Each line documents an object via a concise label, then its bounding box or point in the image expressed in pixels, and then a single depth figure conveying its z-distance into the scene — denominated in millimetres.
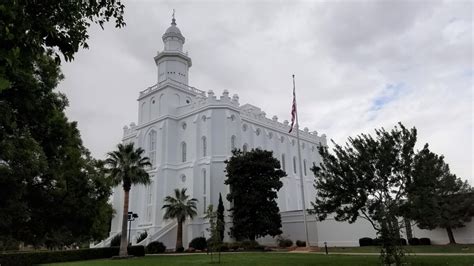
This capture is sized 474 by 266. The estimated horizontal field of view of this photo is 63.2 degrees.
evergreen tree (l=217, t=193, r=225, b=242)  40969
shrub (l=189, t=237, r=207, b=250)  40562
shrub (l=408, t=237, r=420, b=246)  35375
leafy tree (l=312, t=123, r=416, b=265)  16625
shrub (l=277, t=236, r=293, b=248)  40500
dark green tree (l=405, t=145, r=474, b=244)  16516
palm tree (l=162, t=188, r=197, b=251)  42250
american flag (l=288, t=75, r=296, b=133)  36469
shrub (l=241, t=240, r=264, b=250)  36531
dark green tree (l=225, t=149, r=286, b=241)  38812
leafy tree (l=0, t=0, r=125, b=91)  4879
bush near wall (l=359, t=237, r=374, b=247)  36725
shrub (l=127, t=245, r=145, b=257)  36034
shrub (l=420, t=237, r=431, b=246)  35188
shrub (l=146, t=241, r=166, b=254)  39875
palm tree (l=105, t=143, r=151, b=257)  35562
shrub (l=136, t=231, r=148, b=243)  44850
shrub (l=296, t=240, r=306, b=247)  40719
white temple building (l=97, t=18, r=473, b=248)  44031
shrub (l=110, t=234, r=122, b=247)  46206
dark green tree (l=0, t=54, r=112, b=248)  14703
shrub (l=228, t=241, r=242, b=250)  37047
